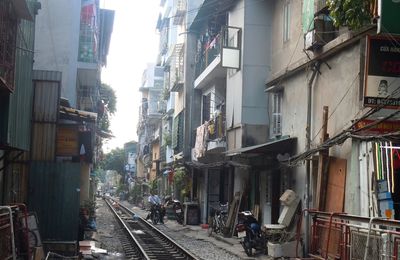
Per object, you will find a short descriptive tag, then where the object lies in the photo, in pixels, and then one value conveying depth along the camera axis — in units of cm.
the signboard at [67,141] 1482
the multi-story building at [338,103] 1049
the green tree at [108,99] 5047
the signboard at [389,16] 898
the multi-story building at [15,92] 984
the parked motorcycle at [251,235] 1501
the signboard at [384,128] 1069
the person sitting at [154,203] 2917
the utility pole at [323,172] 1288
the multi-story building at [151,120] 5659
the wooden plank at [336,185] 1220
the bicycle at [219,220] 2075
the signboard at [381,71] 1075
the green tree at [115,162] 9556
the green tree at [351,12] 911
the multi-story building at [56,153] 1387
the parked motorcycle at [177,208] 2842
